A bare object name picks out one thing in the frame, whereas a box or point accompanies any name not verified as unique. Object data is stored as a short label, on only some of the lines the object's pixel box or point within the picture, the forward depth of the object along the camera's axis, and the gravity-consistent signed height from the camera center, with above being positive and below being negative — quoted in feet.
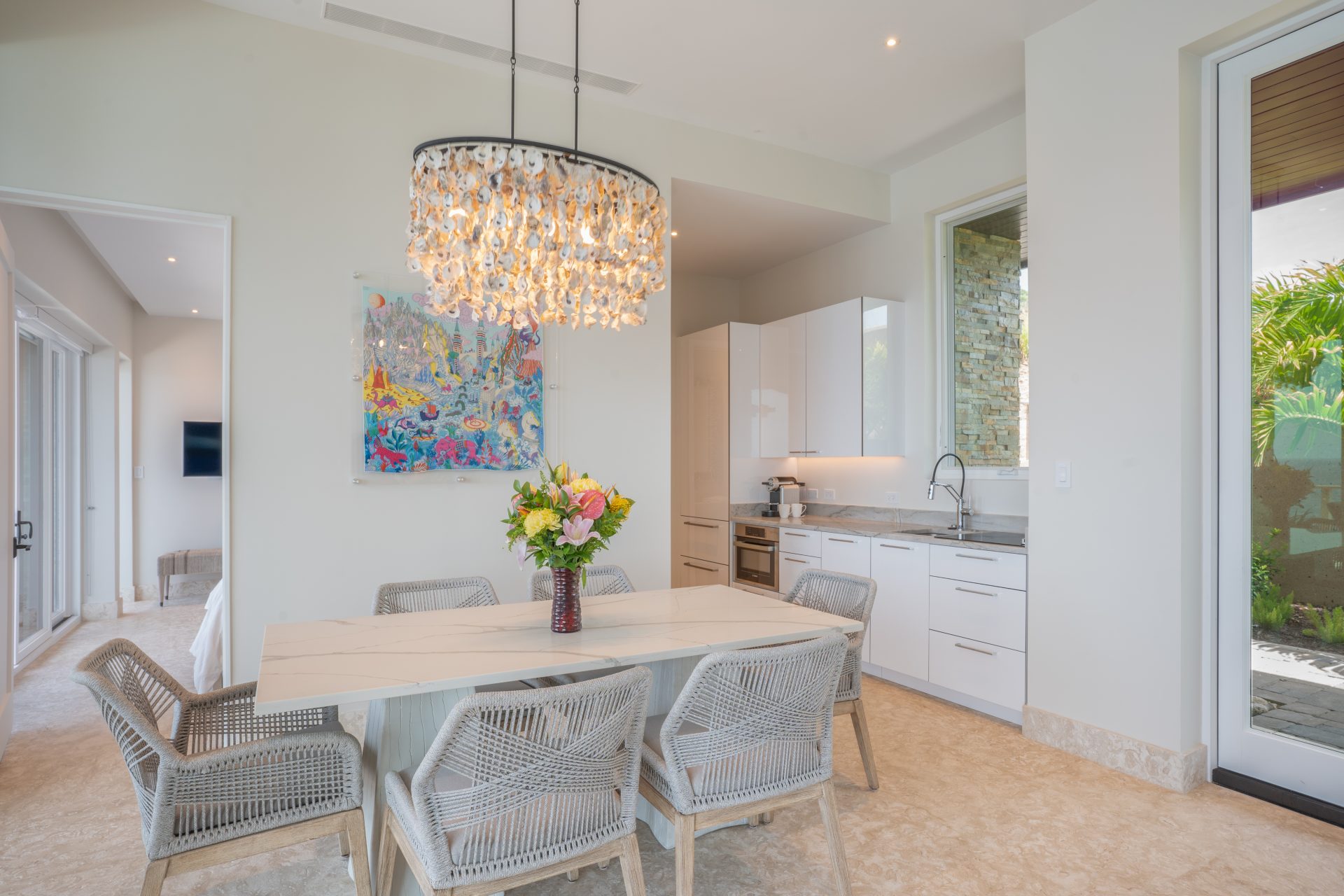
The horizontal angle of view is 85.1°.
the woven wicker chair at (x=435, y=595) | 9.14 -1.92
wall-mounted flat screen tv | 23.58 -0.15
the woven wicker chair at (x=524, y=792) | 4.86 -2.44
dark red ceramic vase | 7.30 -1.56
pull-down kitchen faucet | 14.16 -0.95
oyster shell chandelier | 6.81 +2.14
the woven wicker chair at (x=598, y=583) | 10.21 -1.95
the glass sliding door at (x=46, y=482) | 15.43 -0.89
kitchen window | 14.01 +2.20
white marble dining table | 5.78 -1.89
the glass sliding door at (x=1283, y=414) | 8.59 +0.42
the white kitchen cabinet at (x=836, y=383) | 15.34 +1.41
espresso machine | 17.71 -1.11
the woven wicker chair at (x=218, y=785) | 5.27 -2.61
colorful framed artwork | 11.13 +0.88
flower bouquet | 6.92 -0.76
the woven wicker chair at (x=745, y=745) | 5.85 -2.50
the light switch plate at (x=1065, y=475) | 10.53 -0.40
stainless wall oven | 16.24 -2.50
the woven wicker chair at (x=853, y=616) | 8.98 -2.11
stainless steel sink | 12.60 -1.60
